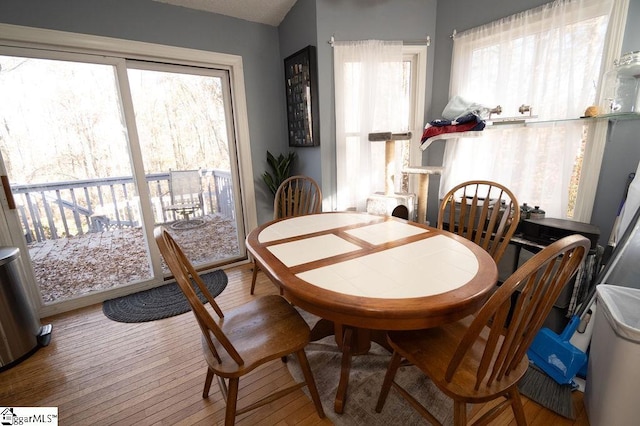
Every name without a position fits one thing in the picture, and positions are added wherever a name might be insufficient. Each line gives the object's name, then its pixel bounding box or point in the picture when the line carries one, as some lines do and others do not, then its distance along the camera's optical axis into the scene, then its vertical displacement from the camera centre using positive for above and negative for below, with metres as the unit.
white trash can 1.05 -0.90
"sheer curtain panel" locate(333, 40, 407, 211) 2.51 +0.37
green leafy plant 2.99 -0.18
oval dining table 0.90 -0.50
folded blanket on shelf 2.14 +0.16
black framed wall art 2.49 +0.52
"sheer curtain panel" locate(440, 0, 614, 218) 1.79 +0.41
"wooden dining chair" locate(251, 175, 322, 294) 2.32 -0.44
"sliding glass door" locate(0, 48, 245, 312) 2.08 -0.07
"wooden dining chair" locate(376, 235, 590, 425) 0.74 -0.75
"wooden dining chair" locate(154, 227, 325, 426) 0.95 -0.80
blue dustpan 1.41 -1.12
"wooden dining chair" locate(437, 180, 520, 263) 1.50 -0.46
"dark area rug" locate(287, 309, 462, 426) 1.30 -1.25
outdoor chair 3.03 -0.41
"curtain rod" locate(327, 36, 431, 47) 2.62 +0.98
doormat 2.20 -1.23
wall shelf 1.60 +0.13
